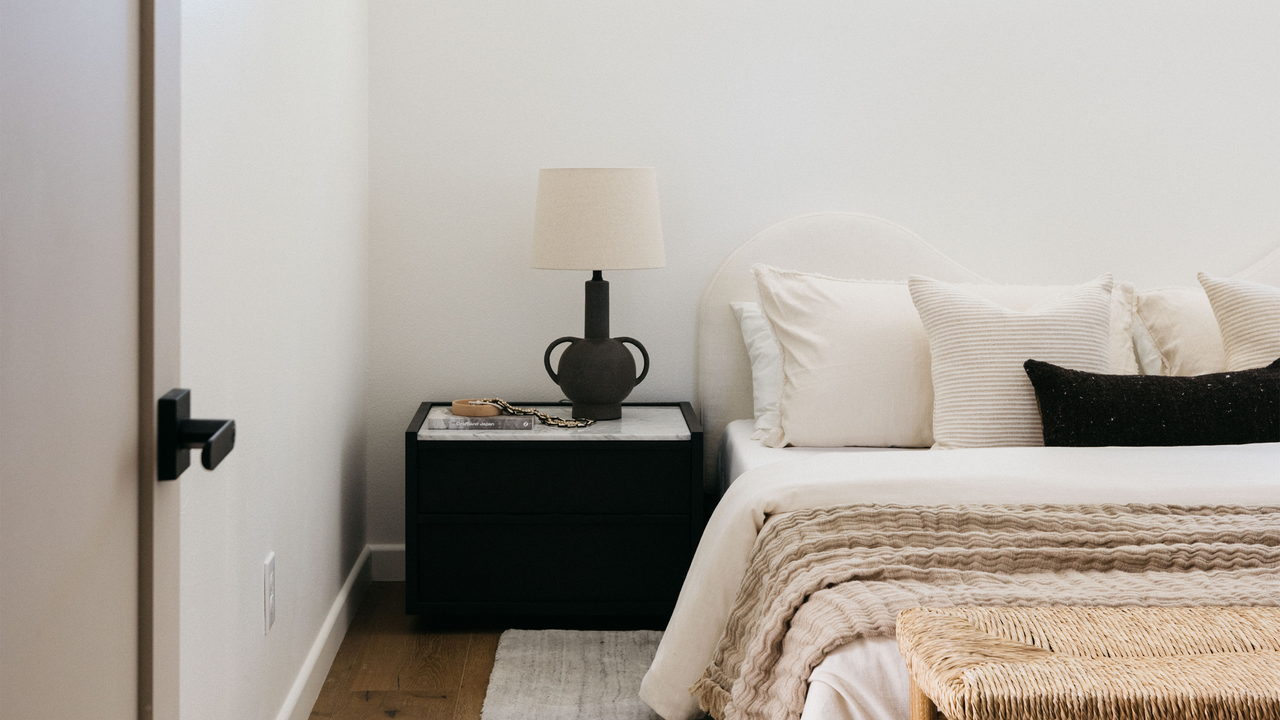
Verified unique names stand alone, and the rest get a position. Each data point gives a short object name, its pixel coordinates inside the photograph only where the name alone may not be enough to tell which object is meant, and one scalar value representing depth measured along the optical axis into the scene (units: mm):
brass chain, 2439
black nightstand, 2346
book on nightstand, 2377
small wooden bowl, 2434
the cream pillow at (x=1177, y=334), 2402
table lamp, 2357
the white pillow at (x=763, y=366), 2471
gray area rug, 1987
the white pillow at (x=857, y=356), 2338
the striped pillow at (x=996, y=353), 2139
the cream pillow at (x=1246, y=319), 2229
